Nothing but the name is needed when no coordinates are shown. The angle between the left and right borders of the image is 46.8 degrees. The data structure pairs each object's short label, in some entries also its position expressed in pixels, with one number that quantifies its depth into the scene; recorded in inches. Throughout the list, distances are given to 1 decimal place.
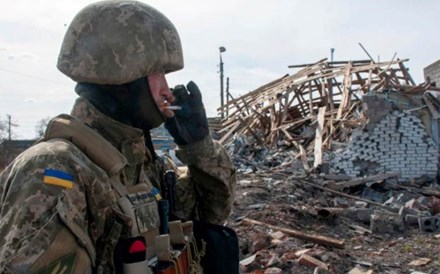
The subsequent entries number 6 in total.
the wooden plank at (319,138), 505.0
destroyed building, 503.2
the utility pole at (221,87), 1425.9
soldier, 48.9
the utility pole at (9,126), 1181.1
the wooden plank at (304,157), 493.9
